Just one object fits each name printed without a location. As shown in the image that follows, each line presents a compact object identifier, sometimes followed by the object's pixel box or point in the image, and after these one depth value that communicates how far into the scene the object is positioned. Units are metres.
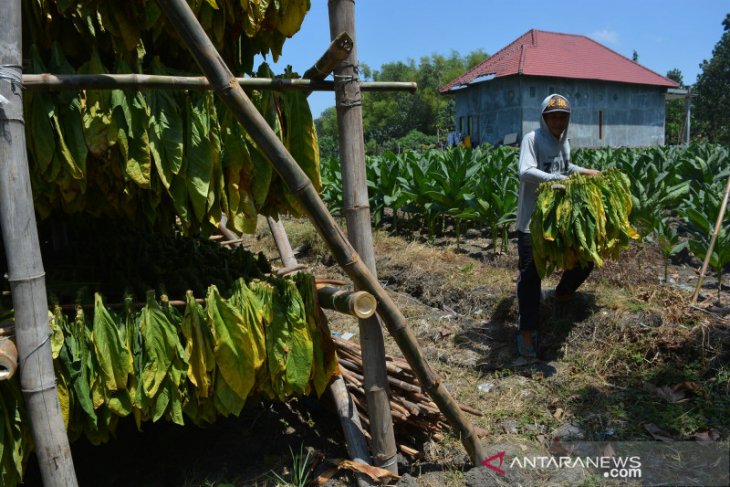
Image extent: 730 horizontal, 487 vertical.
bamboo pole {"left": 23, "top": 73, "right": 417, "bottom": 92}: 2.22
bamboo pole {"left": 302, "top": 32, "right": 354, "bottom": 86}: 2.44
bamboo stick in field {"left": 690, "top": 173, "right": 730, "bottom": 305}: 4.35
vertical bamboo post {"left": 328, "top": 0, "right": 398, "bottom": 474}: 2.62
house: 25.27
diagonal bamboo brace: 2.25
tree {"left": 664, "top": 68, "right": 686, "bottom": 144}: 47.77
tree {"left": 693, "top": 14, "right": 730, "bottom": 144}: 43.75
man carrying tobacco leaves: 4.08
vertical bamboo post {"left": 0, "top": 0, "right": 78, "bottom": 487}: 2.14
